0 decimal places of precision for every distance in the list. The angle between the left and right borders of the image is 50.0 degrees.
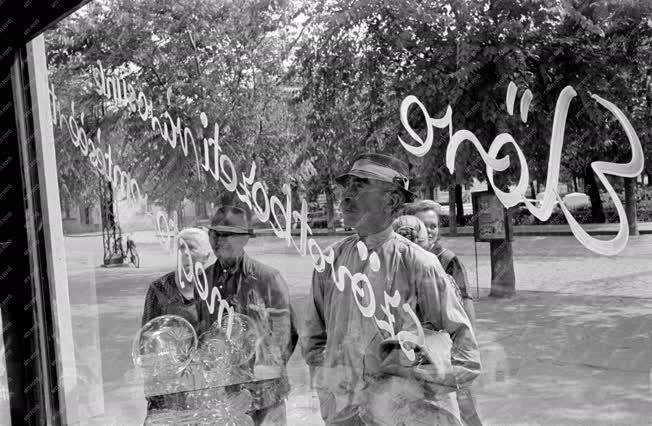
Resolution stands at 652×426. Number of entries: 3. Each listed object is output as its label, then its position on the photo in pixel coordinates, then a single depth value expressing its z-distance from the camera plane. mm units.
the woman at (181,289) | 3061
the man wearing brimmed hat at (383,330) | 2172
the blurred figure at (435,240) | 2227
